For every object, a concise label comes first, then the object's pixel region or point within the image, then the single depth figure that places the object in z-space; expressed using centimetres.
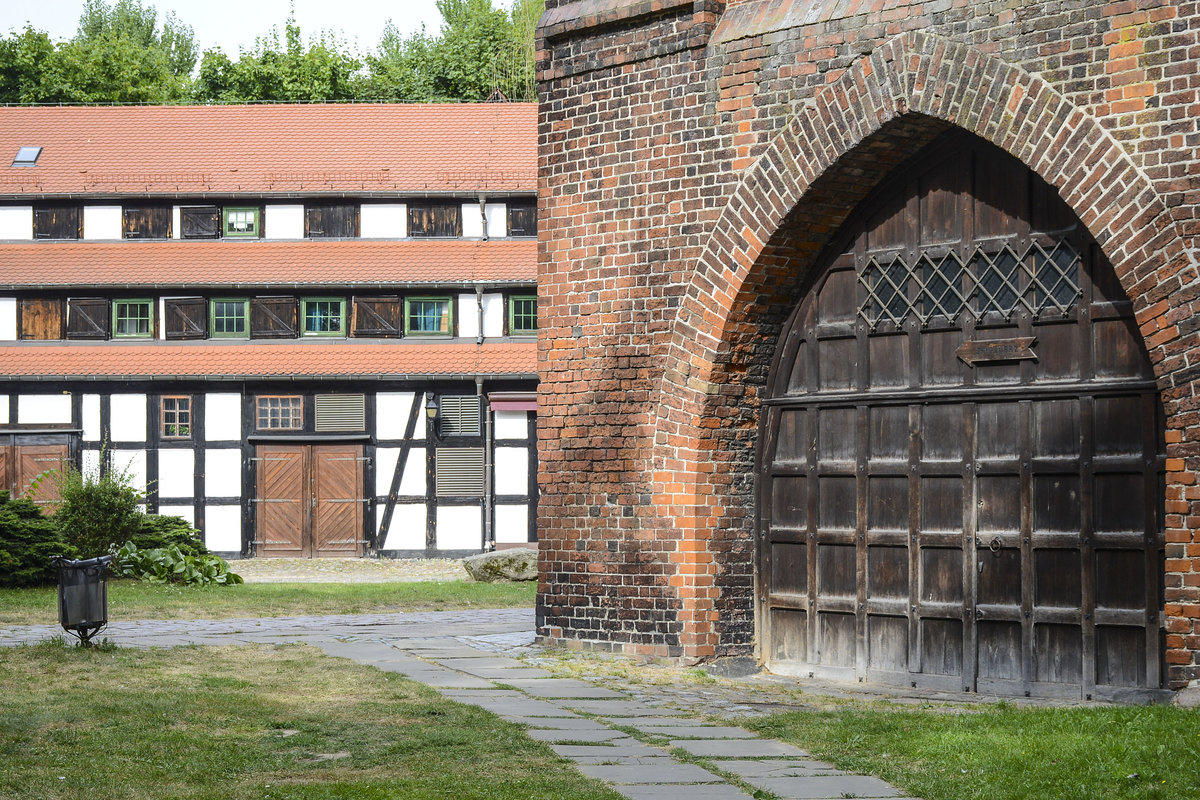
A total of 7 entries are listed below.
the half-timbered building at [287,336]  2823
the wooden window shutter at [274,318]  2916
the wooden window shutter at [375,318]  2916
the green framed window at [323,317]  2931
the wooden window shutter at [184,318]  2916
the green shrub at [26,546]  1867
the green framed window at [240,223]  3070
